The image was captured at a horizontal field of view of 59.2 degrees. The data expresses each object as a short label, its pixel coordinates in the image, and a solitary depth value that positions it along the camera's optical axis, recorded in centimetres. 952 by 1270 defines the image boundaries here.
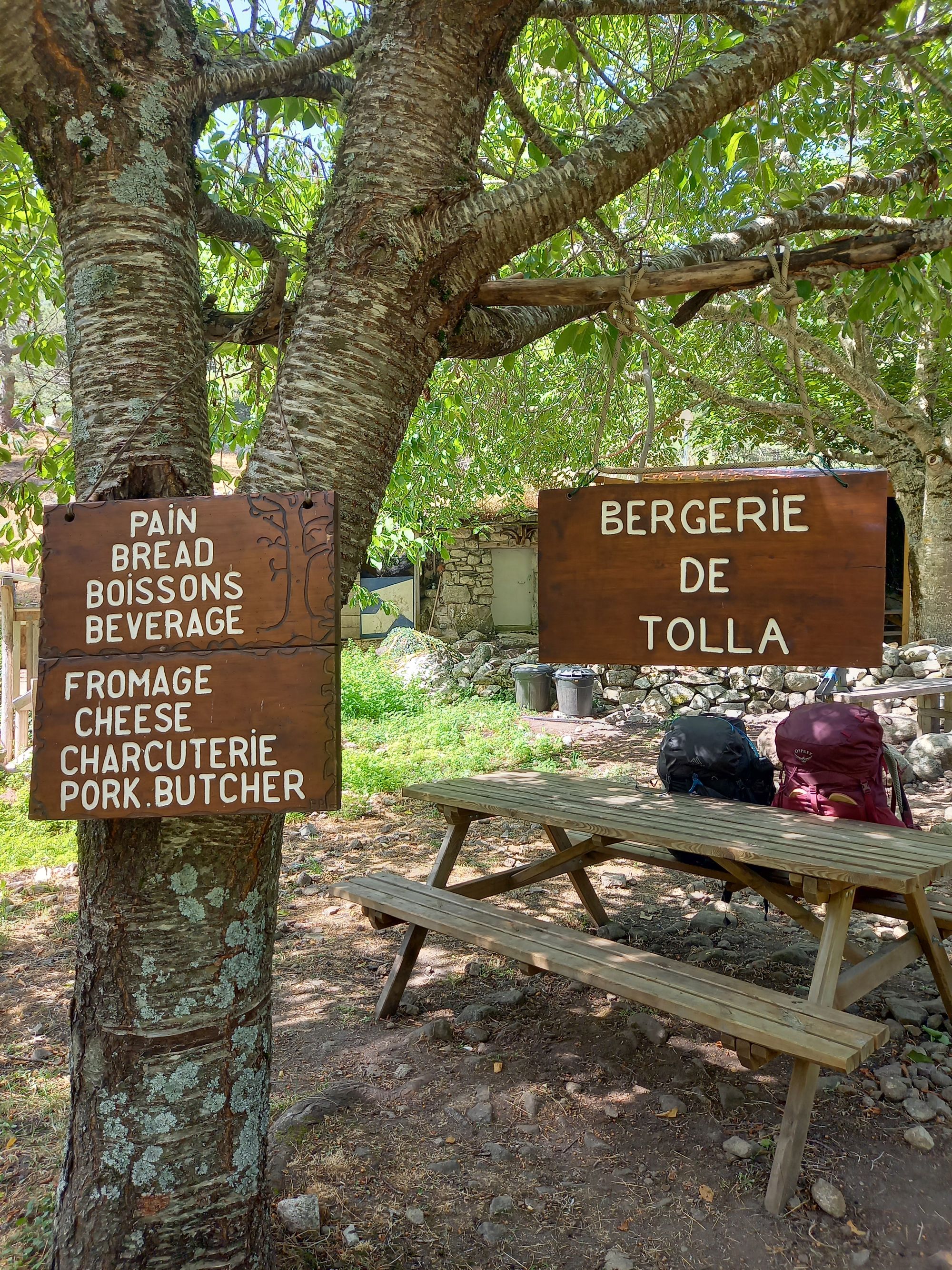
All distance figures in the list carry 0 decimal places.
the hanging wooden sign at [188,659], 156
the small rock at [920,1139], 252
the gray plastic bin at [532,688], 1046
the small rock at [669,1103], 273
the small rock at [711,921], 413
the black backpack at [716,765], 389
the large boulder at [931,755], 674
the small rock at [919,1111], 266
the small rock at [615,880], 492
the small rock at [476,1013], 331
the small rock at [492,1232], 218
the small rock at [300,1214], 215
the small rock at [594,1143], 255
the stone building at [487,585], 1526
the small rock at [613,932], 404
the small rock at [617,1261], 208
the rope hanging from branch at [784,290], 208
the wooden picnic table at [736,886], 231
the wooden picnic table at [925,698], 739
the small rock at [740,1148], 249
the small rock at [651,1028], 312
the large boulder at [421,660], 1089
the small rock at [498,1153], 250
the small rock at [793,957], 368
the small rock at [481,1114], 268
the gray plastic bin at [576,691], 996
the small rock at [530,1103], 272
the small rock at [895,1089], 276
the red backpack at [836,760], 329
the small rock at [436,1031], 317
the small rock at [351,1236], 215
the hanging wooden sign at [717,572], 183
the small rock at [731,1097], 274
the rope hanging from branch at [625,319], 202
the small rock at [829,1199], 226
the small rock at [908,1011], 320
